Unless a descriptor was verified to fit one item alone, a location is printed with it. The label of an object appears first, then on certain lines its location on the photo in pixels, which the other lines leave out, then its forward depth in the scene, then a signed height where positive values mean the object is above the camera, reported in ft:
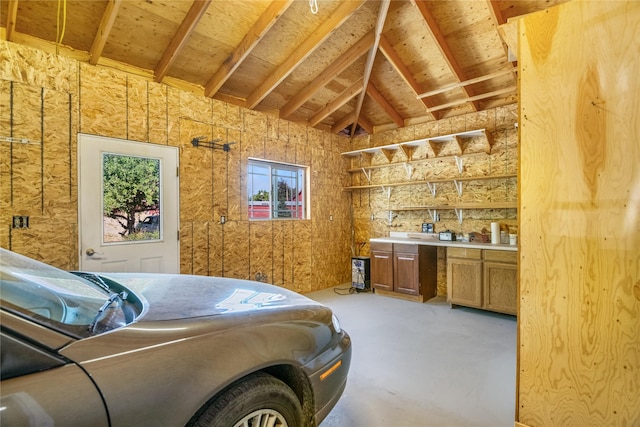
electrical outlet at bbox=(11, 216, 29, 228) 8.51 -0.21
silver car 2.41 -1.43
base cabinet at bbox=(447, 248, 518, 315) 11.89 -2.81
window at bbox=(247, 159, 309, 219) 14.71 +1.28
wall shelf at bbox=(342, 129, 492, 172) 14.08 +3.76
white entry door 9.70 +0.32
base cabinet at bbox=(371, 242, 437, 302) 14.65 -2.93
